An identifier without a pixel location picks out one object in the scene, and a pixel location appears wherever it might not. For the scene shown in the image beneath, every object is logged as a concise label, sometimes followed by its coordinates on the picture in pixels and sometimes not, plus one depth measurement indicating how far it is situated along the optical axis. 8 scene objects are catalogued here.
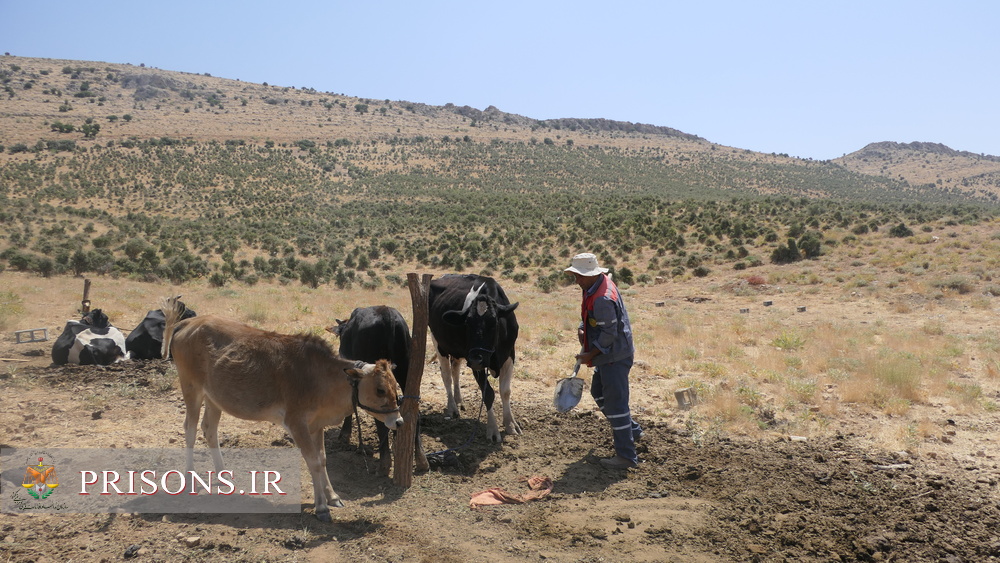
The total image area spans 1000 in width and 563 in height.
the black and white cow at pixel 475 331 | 7.61
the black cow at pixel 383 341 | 7.04
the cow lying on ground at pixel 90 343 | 10.45
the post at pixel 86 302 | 11.77
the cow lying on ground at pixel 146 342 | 11.09
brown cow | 5.68
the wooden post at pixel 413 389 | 6.38
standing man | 6.80
